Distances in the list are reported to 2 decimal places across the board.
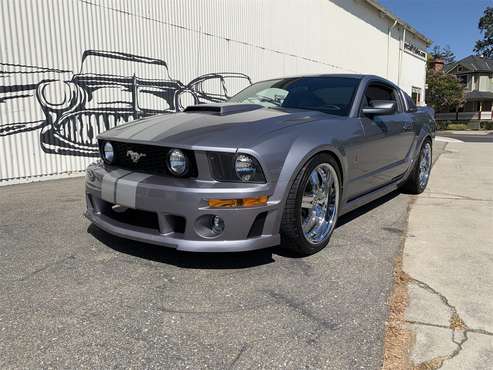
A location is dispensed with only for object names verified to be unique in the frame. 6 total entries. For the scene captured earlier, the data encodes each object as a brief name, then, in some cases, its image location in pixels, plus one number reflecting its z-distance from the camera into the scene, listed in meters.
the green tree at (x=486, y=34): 66.75
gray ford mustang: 2.75
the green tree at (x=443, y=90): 43.03
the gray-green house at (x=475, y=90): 49.59
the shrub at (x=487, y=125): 42.12
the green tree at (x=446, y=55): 72.28
